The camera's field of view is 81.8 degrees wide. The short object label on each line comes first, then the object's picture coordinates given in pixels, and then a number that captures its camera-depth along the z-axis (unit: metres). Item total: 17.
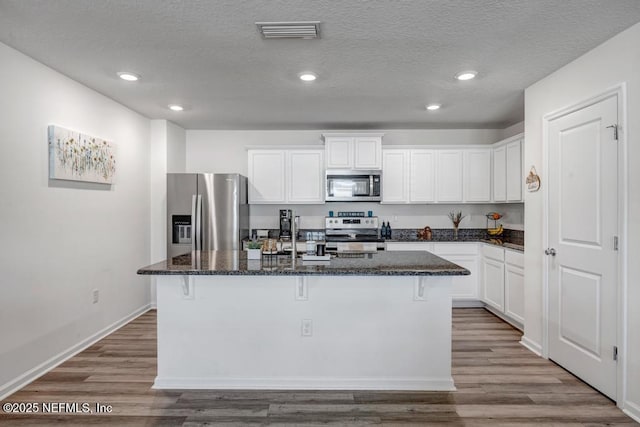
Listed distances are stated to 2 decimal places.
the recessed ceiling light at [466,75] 3.15
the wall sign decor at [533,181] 3.36
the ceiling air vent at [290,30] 2.32
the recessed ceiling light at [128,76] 3.17
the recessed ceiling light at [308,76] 3.16
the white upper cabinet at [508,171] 4.30
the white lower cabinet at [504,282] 3.89
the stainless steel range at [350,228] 5.18
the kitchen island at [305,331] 2.65
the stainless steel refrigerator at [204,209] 4.65
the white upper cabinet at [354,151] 4.99
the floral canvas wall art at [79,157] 3.09
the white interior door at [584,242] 2.54
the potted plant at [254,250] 2.84
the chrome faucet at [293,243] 2.76
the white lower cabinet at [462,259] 4.82
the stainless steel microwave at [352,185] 5.00
